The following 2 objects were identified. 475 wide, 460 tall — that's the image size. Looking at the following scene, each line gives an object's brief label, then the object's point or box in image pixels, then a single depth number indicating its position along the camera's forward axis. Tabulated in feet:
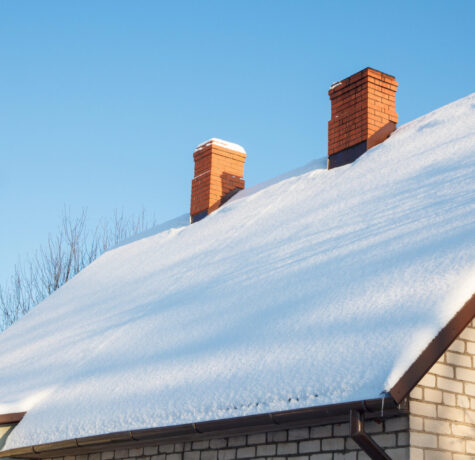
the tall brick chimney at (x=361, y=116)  36.17
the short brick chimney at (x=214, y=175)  44.83
